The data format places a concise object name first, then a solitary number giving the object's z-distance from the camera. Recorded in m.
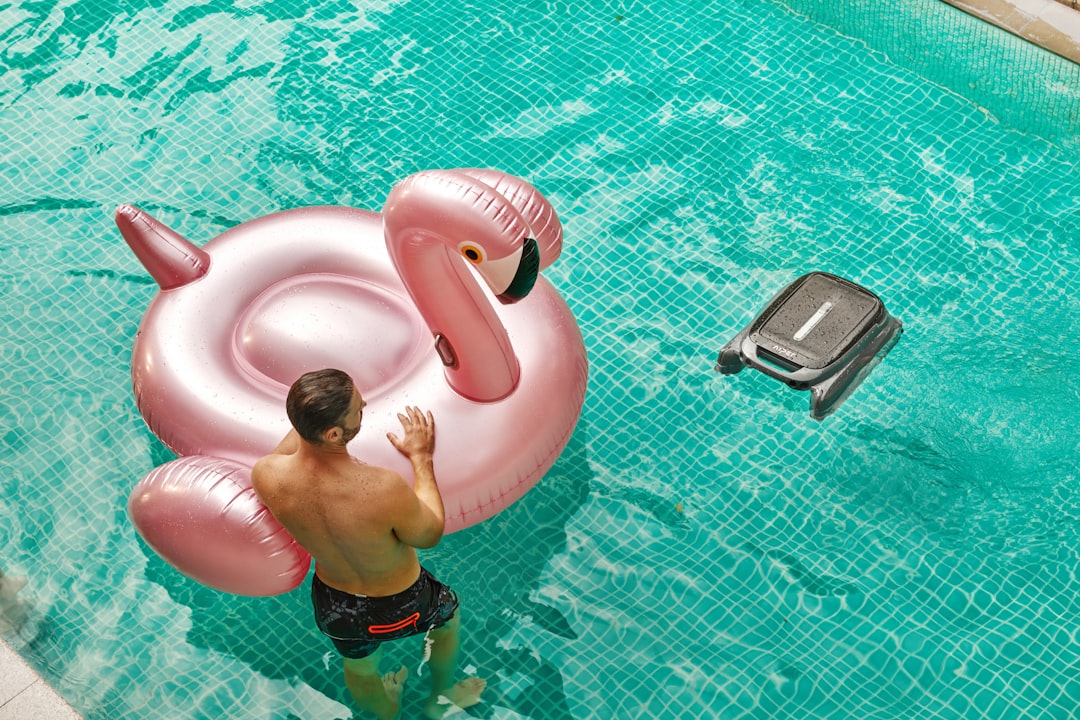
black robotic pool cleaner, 3.79
